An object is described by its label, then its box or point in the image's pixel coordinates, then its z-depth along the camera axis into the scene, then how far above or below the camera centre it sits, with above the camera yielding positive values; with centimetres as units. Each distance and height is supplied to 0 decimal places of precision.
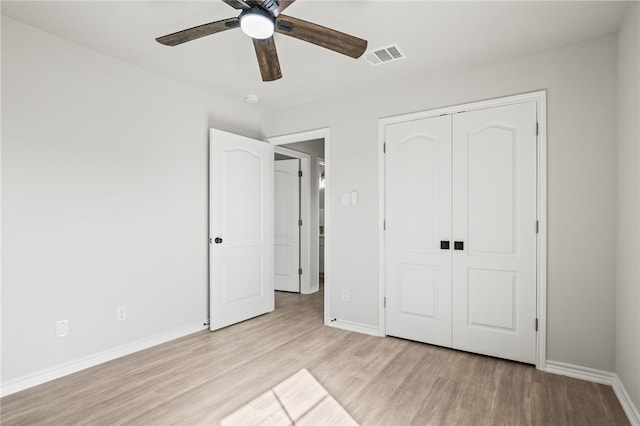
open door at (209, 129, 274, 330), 366 -20
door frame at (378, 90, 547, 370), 271 -7
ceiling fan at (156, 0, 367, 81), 169 +97
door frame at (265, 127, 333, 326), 384 -8
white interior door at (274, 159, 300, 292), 545 -20
